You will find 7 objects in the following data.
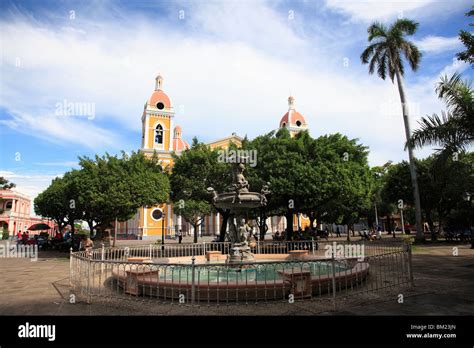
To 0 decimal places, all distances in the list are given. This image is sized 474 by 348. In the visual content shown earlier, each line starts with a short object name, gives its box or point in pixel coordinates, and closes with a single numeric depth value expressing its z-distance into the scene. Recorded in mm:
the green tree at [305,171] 21516
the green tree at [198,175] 26312
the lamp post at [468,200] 25122
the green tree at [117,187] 21828
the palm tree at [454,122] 12828
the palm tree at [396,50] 26297
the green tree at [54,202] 32438
